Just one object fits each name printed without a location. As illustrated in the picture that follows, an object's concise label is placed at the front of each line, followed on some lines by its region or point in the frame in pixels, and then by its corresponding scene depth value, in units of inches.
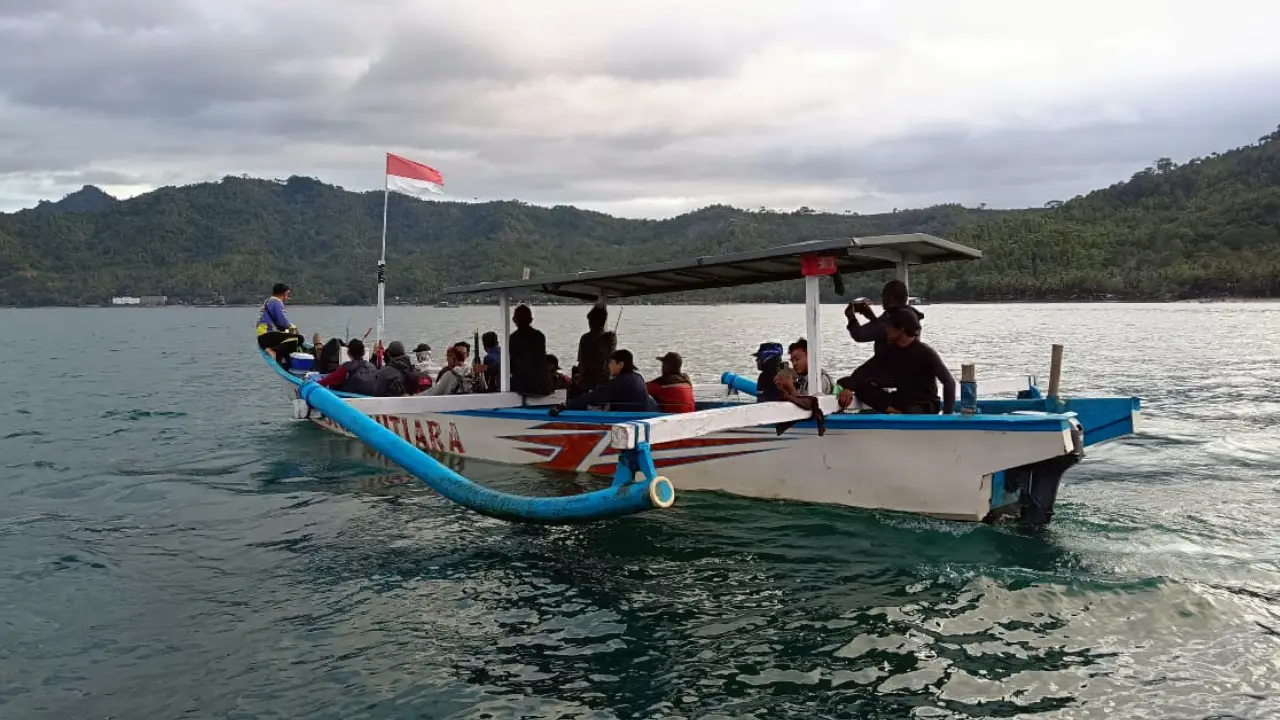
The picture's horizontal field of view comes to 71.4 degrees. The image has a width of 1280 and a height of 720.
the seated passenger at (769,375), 402.0
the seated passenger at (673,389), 435.2
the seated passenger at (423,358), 704.4
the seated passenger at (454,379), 553.9
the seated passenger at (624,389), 431.5
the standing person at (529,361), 494.0
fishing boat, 301.4
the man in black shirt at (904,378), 340.8
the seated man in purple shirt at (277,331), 759.7
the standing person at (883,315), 346.9
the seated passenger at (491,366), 558.3
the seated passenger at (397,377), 601.3
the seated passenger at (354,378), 609.6
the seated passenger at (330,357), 728.3
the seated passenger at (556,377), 511.5
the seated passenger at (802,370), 382.9
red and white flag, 785.6
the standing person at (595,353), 475.8
